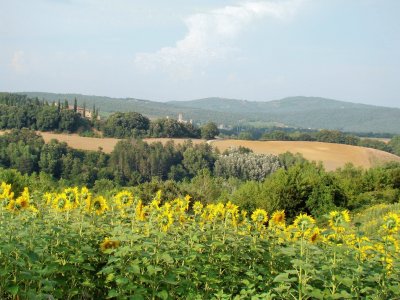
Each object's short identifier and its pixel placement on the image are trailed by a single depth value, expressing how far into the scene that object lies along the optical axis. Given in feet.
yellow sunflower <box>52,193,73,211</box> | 16.44
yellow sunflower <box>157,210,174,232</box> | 16.42
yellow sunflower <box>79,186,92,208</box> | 17.01
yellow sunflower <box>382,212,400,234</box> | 14.82
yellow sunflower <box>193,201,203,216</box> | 19.05
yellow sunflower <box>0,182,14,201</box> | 16.98
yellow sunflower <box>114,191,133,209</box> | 18.85
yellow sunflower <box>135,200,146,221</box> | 18.58
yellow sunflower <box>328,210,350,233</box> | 14.03
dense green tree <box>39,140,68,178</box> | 220.23
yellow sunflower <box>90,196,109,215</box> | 19.01
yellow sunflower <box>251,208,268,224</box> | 18.04
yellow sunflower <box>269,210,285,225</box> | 19.95
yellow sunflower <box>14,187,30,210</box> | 16.86
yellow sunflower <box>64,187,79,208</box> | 17.10
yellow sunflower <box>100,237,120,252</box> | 15.26
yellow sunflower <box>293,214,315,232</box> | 14.47
